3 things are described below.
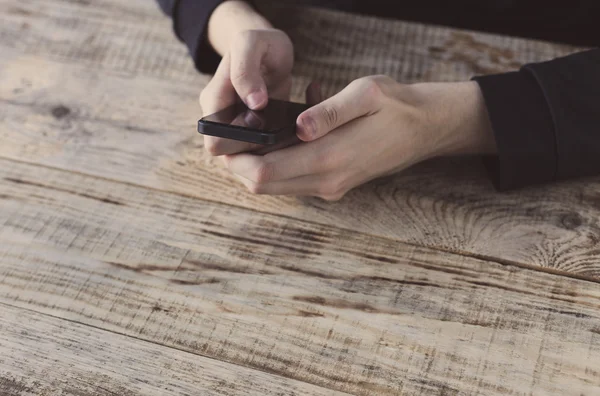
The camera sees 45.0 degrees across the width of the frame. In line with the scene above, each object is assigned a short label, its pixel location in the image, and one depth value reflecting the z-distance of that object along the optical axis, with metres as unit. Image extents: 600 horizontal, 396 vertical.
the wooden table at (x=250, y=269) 0.81
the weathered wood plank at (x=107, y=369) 0.79
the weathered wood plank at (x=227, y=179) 0.98
